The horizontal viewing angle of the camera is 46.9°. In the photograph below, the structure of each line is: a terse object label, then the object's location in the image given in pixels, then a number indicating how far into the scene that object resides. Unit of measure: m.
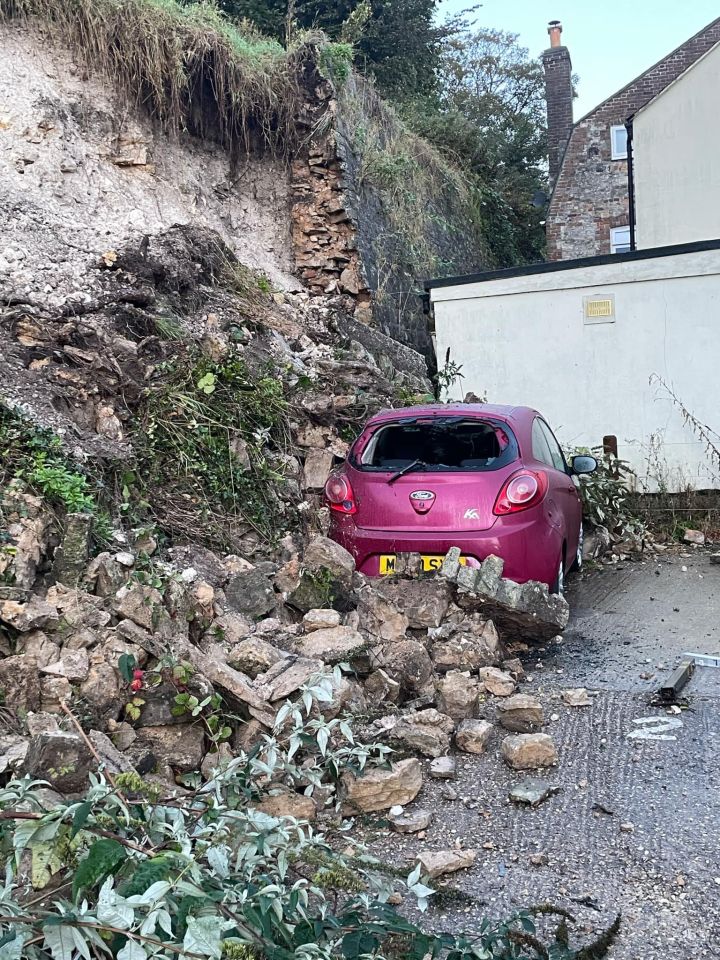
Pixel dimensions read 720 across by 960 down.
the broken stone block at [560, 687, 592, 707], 4.86
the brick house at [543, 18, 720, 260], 27.06
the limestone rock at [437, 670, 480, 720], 4.56
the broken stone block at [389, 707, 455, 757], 4.21
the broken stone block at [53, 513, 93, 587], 4.82
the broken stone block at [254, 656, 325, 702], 4.14
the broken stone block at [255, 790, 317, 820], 3.63
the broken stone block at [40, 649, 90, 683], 4.01
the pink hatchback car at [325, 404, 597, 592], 5.82
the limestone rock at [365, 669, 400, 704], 4.68
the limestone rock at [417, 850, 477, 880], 3.21
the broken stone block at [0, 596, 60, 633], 4.18
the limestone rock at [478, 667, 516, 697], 4.96
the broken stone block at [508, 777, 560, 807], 3.75
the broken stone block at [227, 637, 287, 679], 4.39
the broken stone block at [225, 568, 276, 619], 5.25
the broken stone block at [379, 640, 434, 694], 4.86
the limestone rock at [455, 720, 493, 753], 4.26
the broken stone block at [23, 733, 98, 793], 3.22
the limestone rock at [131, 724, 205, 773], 3.98
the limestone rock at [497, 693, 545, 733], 4.45
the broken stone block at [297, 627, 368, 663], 4.62
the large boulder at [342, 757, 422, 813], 3.76
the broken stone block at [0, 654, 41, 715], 3.88
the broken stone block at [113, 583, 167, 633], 4.48
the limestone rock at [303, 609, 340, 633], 5.01
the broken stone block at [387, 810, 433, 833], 3.58
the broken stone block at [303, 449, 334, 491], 7.49
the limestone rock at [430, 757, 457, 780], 4.00
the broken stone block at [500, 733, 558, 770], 4.08
